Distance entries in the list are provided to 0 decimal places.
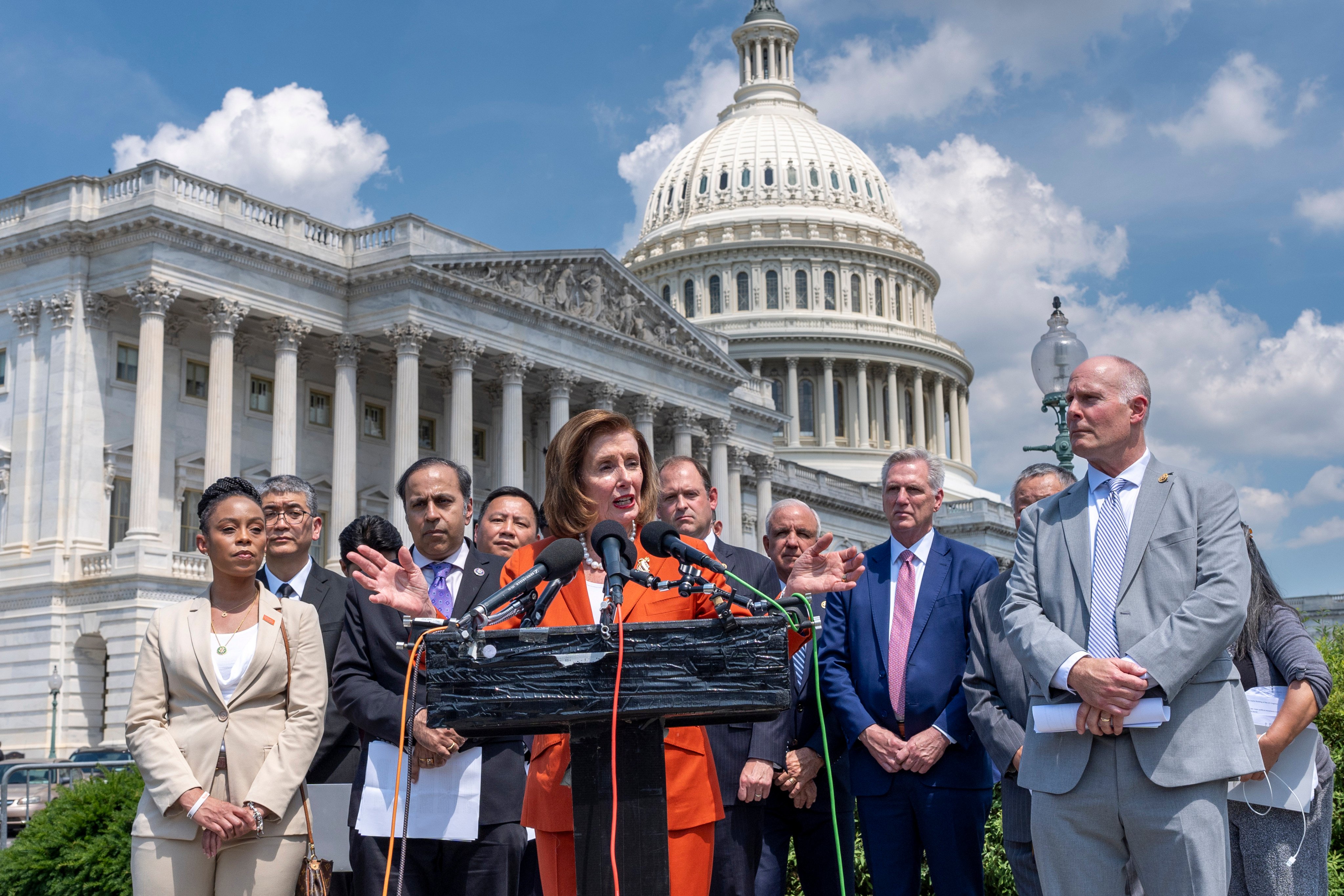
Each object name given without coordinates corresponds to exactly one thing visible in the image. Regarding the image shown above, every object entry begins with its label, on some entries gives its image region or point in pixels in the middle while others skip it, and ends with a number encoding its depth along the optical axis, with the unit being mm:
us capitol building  34312
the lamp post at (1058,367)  14008
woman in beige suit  6031
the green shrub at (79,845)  10391
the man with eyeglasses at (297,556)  7832
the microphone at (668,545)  4297
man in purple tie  5926
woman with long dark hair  6066
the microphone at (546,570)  4145
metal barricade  12922
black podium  3967
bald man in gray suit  4914
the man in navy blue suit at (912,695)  6715
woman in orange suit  4719
